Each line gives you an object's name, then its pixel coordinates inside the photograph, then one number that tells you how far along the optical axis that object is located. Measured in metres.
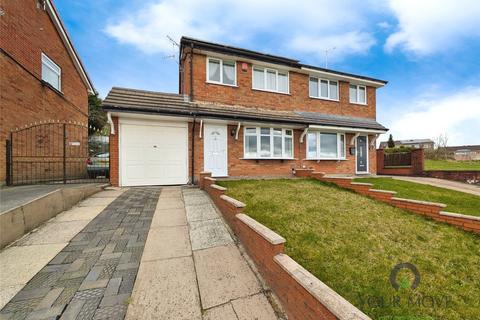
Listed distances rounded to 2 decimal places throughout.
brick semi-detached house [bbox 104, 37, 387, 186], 7.77
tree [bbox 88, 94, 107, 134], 20.17
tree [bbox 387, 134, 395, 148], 31.49
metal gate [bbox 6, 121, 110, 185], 6.43
